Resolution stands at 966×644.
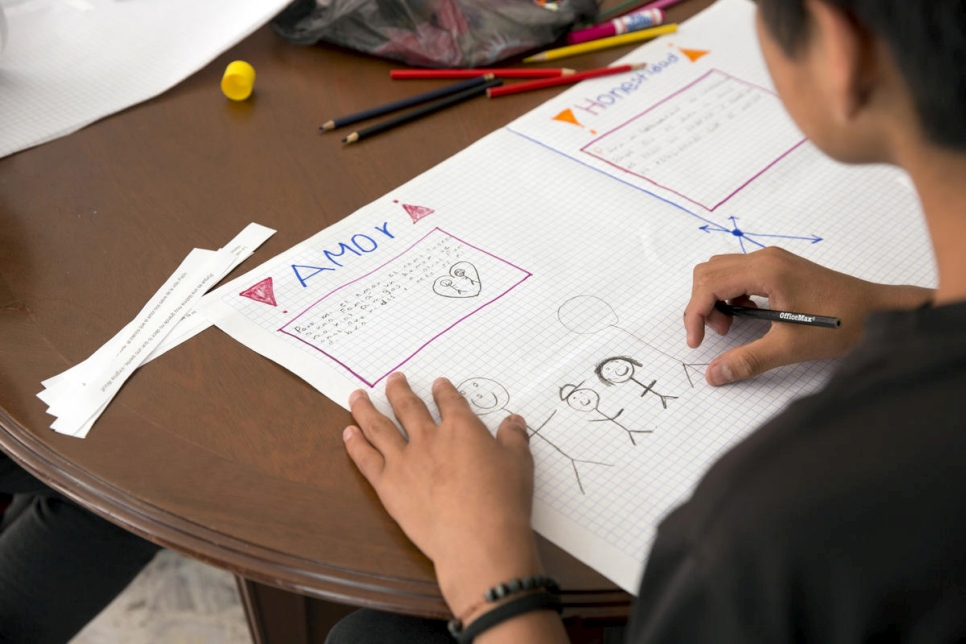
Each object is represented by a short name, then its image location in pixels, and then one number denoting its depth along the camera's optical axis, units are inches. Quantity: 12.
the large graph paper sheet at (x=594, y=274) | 26.5
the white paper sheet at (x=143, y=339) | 27.3
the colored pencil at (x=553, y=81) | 41.5
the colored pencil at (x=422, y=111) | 38.8
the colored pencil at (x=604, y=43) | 43.8
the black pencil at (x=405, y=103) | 39.4
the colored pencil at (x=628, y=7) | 46.5
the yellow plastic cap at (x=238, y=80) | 40.2
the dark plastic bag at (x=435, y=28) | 42.8
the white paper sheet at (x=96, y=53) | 39.5
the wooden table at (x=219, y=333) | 24.0
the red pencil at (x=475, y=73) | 42.1
